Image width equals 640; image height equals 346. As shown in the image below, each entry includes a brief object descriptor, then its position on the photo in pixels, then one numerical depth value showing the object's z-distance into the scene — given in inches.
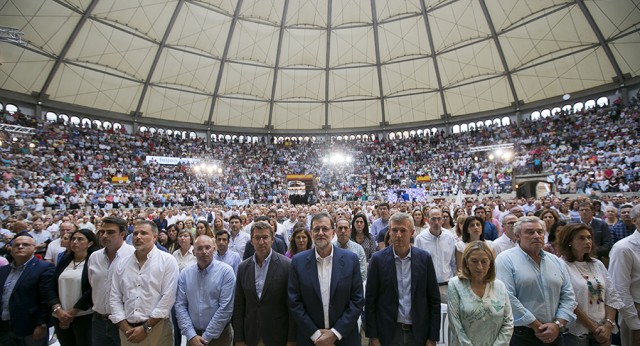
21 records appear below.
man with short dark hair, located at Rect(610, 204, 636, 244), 246.1
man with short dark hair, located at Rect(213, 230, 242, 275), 202.5
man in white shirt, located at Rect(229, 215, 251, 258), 266.2
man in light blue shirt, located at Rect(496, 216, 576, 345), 124.6
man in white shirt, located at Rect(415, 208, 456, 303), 201.3
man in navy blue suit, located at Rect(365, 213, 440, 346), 129.6
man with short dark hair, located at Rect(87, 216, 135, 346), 148.8
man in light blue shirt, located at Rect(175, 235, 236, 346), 145.4
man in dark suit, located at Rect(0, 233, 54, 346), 155.1
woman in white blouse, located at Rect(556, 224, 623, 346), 131.0
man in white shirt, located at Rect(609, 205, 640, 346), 138.2
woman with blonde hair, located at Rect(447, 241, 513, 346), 115.4
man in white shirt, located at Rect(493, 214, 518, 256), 202.2
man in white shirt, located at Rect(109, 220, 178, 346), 137.6
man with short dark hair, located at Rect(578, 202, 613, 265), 233.3
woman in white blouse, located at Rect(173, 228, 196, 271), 221.3
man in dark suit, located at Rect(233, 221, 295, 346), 137.9
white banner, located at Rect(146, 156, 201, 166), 1234.0
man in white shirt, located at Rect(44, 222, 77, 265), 240.4
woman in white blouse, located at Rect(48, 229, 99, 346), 155.0
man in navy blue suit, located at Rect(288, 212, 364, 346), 129.3
